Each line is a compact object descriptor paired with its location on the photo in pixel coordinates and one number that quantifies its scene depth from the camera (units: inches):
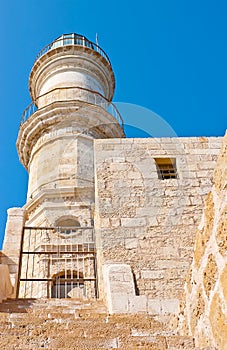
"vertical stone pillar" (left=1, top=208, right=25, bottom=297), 270.6
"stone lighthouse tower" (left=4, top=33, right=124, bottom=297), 395.2
